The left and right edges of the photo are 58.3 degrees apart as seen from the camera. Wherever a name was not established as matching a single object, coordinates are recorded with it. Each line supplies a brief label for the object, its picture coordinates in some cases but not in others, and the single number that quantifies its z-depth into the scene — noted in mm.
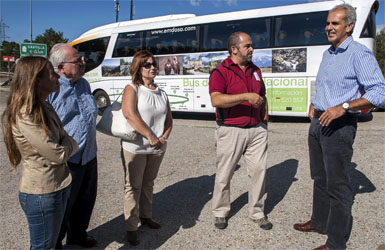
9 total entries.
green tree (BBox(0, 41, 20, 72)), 49000
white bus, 10211
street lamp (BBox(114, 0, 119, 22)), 35594
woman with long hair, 1947
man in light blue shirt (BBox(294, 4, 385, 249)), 2682
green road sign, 21391
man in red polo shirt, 3426
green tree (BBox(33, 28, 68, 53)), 41594
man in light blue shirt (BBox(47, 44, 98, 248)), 2744
